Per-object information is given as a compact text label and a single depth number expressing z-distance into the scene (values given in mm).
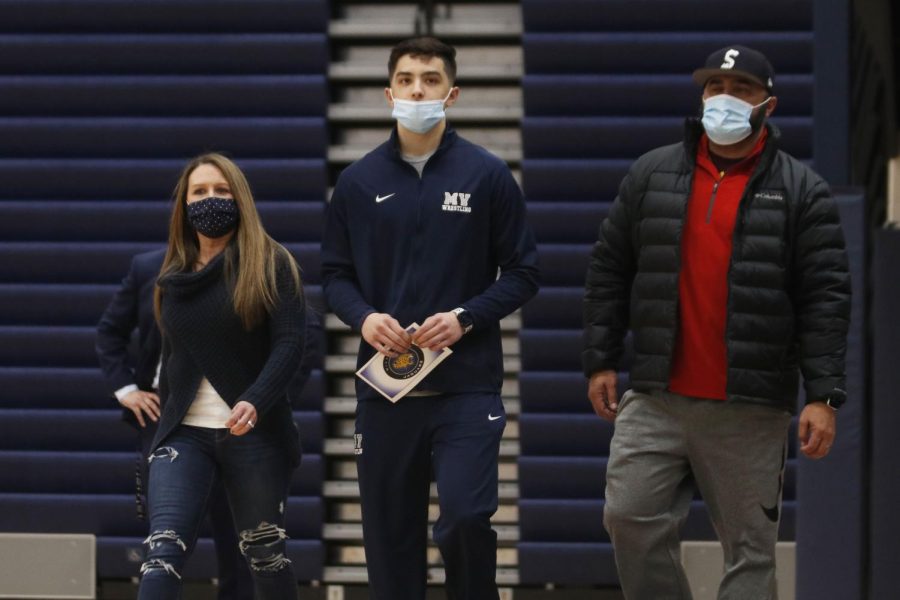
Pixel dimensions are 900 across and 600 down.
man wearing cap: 10211
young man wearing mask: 10516
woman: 11047
